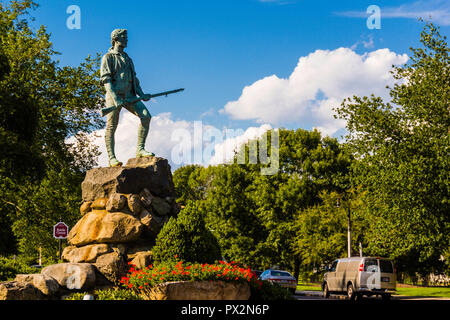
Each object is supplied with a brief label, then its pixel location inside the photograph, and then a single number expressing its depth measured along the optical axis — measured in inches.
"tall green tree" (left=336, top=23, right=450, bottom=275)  998.4
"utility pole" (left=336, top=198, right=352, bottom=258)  1401.3
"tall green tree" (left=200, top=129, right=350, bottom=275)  1844.2
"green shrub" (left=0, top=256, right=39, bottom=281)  737.5
